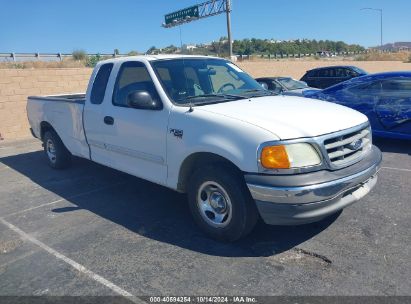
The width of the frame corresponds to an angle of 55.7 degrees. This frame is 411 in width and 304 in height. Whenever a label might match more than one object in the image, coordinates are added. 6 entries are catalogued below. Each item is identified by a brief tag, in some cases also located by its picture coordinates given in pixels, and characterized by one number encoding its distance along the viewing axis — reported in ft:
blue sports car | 23.63
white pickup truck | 11.12
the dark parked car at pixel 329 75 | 57.62
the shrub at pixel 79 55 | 97.99
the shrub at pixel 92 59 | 75.05
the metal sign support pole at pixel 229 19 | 89.02
